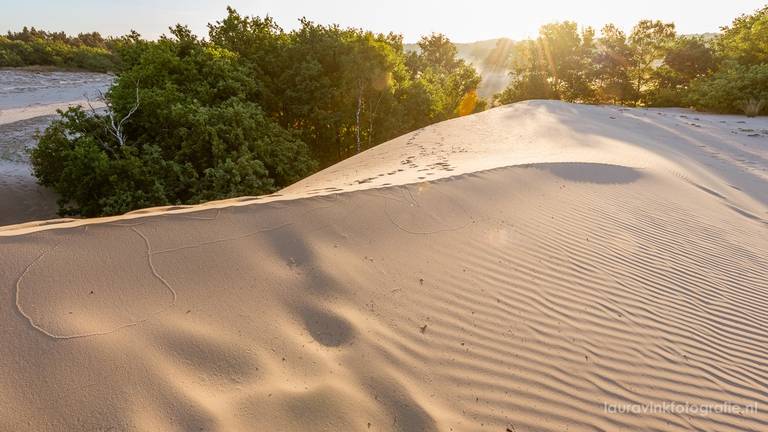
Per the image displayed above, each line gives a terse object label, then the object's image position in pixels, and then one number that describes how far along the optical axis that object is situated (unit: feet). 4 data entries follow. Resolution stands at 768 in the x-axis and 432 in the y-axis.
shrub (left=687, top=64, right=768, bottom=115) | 53.62
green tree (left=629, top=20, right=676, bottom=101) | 77.97
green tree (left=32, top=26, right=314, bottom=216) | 27.84
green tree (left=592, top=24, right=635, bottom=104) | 81.05
